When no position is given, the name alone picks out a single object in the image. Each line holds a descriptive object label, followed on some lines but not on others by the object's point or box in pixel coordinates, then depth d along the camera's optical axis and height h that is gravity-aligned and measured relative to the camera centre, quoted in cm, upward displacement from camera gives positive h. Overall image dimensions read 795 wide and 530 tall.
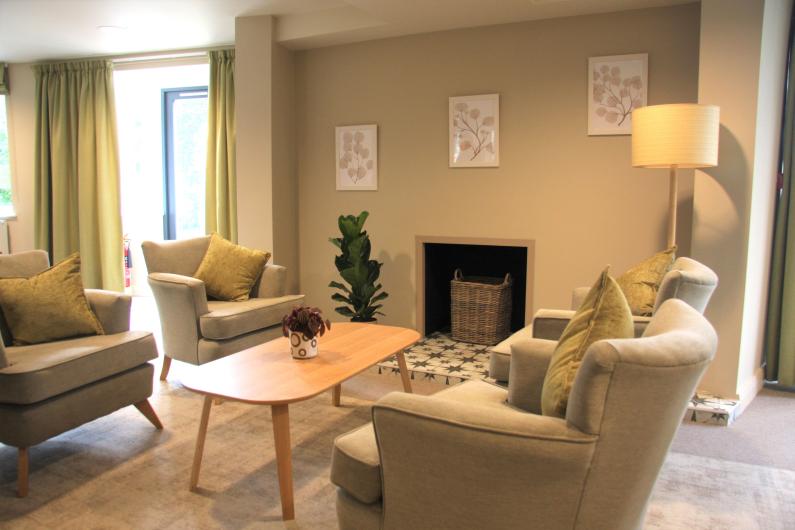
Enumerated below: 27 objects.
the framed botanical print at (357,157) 480 +33
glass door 648 +40
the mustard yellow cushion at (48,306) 285 -53
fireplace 471 -52
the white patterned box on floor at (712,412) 313 -108
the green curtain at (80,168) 619 +28
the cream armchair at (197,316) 355 -72
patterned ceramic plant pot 274 -67
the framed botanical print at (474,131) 433 +50
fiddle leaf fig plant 448 -52
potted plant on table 271 -59
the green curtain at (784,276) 361 -44
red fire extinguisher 675 -74
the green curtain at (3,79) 644 +122
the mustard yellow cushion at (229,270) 400 -48
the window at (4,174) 673 +22
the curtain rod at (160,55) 566 +135
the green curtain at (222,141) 552 +51
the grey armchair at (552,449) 129 -57
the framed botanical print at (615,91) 388 +72
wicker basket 441 -81
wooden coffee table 224 -73
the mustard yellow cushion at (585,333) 153 -34
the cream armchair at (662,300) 224 -39
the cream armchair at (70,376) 243 -78
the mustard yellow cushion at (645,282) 276 -37
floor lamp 305 +34
